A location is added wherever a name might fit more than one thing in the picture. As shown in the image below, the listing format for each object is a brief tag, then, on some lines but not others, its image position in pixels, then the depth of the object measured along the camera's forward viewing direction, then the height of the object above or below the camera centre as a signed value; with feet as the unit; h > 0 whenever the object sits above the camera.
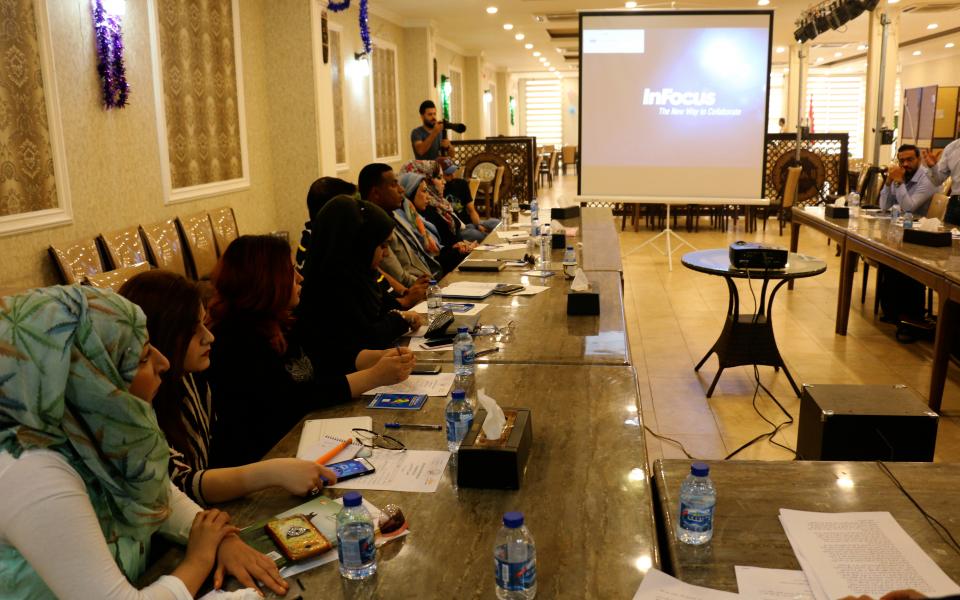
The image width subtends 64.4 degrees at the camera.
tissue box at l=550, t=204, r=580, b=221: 19.80 -1.46
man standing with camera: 28.14 +0.89
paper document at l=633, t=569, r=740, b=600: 3.95 -2.24
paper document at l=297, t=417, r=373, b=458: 6.12 -2.19
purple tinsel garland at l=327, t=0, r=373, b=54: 19.65 +3.90
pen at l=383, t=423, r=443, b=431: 6.33 -2.18
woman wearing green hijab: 3.49 -1.40
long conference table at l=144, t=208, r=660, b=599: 4.14 -2.20
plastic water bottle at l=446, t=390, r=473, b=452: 5.70 -1.93
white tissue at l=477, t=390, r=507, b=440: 5.29 -1.80
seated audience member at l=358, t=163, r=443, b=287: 13.19 -1.67
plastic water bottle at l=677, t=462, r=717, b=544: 4.47 -2.10
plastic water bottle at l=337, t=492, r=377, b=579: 4.17 -2.09
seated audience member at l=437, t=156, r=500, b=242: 23.59 -1.46
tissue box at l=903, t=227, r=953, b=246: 13.94 -1.62
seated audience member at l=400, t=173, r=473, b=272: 17.88 -1.50
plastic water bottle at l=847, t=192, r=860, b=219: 20.78 -1.39
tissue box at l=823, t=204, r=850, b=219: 18.79 -1.50
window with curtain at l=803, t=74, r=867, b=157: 75.05 +4.72
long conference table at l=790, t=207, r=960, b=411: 12.00 -1.98
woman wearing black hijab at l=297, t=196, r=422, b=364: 9.30 -1.63
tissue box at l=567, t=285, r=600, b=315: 9.74 -1.86
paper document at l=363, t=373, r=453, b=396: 7.20 -2.15
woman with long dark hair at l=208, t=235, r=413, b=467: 6.58 -1.75
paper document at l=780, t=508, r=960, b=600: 4.09 -2.28
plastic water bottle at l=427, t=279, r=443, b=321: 10.01 -1.92
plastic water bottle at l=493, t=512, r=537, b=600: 3.88 -2.04
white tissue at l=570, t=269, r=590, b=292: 10.08 -1.68
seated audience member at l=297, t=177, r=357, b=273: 13.19 -0.56
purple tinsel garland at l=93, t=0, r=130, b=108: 14.44 +2.03
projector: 13.14 -1.79
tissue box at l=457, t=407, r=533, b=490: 5.09 -2.02
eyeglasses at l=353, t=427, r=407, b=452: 5.94 -2.20
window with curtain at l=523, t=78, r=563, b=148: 78.95 +4.91
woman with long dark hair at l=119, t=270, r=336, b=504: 5.14 -1.61
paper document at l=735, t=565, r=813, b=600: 4.02 -2.29
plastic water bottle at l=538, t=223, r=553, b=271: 13.37 -1.64
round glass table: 13.53 -3.22
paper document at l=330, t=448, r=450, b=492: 5.29 -2.22
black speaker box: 7.63 -2.75
